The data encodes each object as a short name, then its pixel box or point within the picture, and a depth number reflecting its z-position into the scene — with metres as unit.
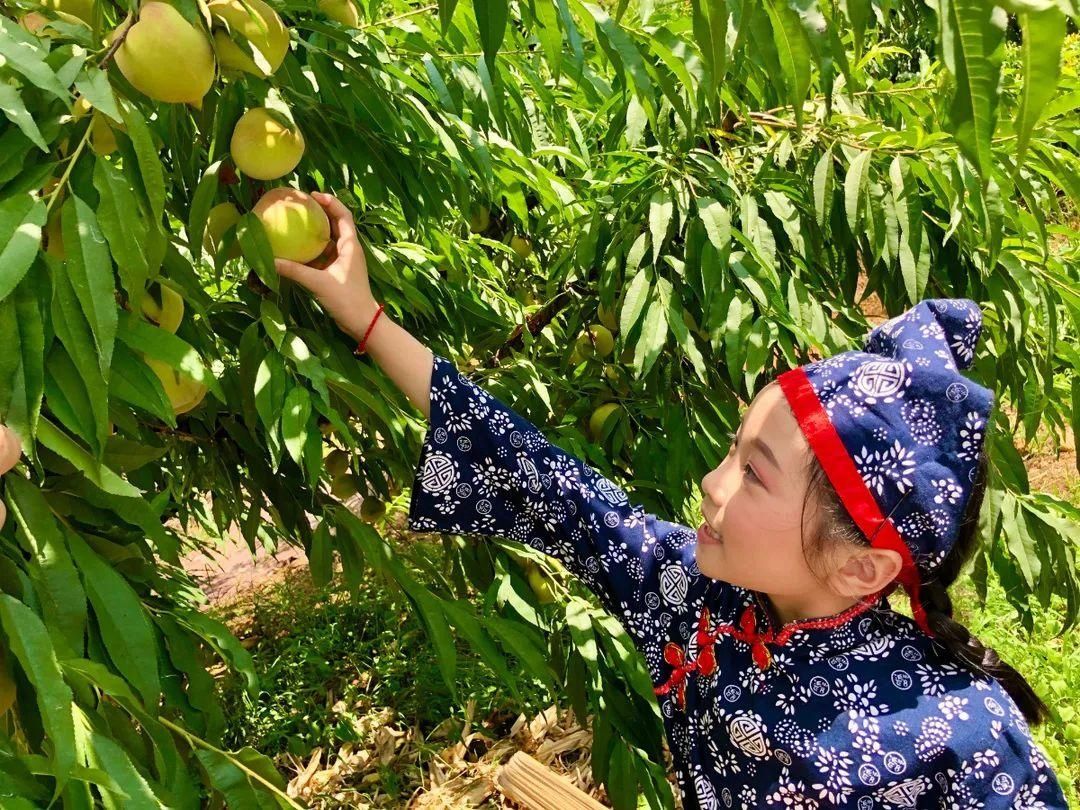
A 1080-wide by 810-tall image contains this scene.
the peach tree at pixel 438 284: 0.80
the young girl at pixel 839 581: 1.14
